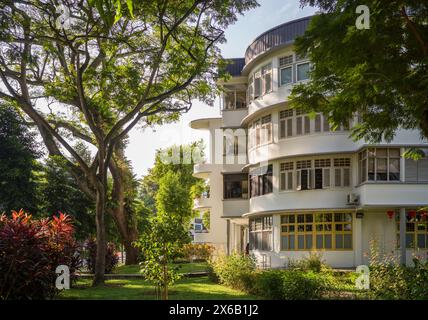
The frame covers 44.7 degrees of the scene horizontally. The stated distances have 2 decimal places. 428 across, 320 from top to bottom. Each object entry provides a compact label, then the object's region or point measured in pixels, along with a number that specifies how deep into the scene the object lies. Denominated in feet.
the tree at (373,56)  31.22
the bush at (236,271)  56.24
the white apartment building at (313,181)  77.71
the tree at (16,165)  94.78
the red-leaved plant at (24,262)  41.55
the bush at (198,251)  116.00
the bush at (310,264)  66.80
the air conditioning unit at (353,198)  79.41
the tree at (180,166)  176.65
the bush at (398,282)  32.57
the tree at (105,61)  59.98
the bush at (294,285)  44.73
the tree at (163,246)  45.37
